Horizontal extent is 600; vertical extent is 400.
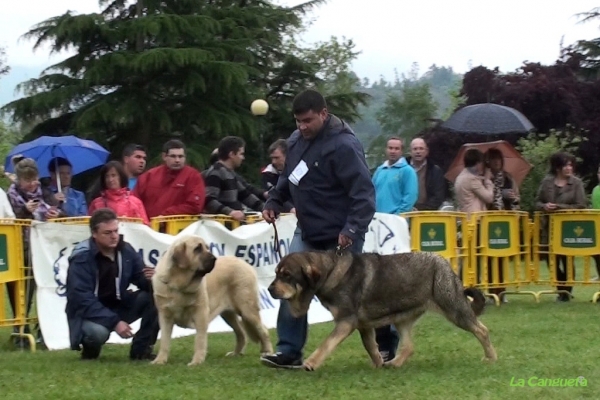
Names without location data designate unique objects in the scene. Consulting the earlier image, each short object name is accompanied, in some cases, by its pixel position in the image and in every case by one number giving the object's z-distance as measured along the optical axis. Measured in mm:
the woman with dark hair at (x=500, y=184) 14375
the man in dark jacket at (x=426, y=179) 13859
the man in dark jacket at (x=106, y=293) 8633
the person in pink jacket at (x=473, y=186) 14219
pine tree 29688
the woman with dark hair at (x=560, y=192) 14320
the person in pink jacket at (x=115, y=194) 10477
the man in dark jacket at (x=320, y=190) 7805
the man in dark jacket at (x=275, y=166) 11969
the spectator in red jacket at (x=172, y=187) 11031
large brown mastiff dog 7605
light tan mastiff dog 8281
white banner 9883
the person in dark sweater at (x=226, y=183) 11336
